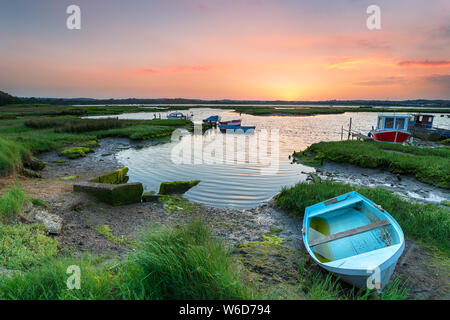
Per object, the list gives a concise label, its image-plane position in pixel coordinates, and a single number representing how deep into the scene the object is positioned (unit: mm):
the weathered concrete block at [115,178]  11128
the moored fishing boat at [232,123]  41369
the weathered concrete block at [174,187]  11336
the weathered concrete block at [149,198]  10127
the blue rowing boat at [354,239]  4199
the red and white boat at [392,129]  23156
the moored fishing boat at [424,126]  32406
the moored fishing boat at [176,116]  55638
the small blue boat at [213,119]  48281
